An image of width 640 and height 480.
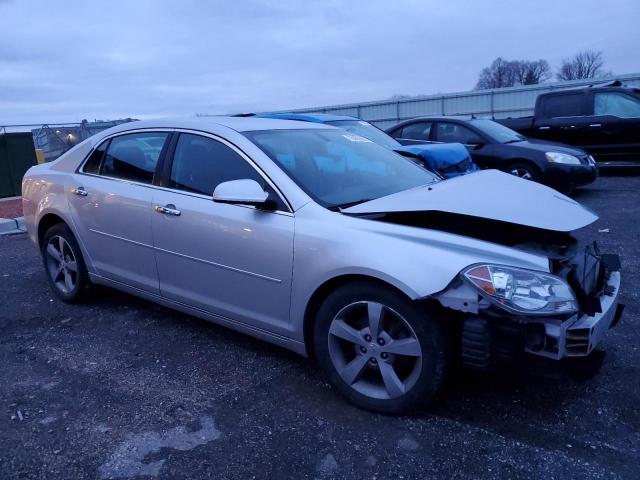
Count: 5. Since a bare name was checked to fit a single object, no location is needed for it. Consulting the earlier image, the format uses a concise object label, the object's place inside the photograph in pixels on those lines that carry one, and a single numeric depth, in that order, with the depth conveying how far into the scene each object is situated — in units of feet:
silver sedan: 8.11
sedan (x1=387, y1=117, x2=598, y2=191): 28.27
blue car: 19.69
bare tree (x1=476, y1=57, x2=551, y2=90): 174.91
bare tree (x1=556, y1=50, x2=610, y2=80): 160.45
